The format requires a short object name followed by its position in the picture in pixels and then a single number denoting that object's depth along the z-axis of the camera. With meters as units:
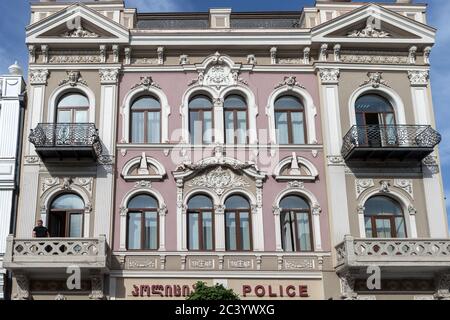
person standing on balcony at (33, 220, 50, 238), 19.92
